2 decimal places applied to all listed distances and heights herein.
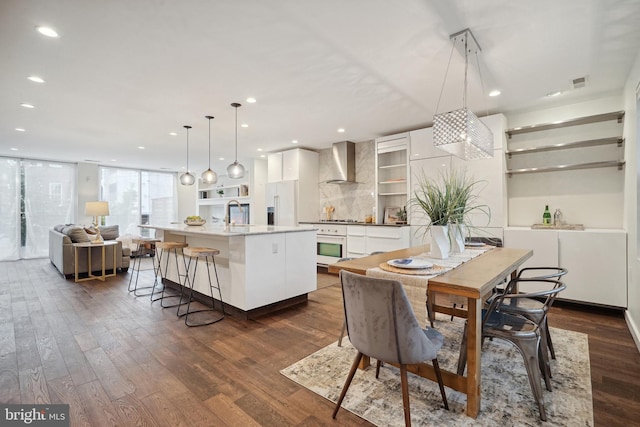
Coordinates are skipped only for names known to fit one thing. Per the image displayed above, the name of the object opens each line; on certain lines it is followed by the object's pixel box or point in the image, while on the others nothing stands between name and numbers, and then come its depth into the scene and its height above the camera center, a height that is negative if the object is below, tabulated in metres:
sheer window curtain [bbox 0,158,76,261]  6.93 +0.21
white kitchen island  3.08 -0.63
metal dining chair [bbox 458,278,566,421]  1.65 -0.70
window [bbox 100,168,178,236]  8.54 +0.45
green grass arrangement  2.16 +0.05
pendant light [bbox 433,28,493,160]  2.31 +0.70
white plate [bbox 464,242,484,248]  2.85 -0.33
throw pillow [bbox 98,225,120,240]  6.58 -0.48
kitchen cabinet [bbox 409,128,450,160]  4.42 +1.00
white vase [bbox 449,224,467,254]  2.32 -0.22
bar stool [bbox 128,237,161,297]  4.16 -1.15
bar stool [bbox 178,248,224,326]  3.11 -0.79
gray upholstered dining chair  1.42 -0.57
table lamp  5.68 +0.05
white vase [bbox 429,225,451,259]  2.17 -0.22
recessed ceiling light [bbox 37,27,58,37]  2.14 +1.32
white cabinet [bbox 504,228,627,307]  3.19 -0.55
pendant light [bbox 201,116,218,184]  4.32 +0.51
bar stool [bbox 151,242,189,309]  3.54 -0.80
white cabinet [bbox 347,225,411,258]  4.64 -0.46
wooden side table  4.96 -0.78
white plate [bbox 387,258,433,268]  1.79 -0.33
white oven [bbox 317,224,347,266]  5.36 -0.59
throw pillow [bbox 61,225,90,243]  5.16 -0.40
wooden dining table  1.50 -0.40
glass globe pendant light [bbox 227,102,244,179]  4.11 +0.57
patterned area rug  1.62 -1.13
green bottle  3.87 -0.09
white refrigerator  6.04 +0.20
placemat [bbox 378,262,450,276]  1.69 -0.35
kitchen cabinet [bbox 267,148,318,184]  6.05 +0.97
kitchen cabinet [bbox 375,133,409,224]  5.09 +0.59
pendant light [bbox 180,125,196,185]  4.88 +0.54
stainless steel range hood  5.70 +0.95
